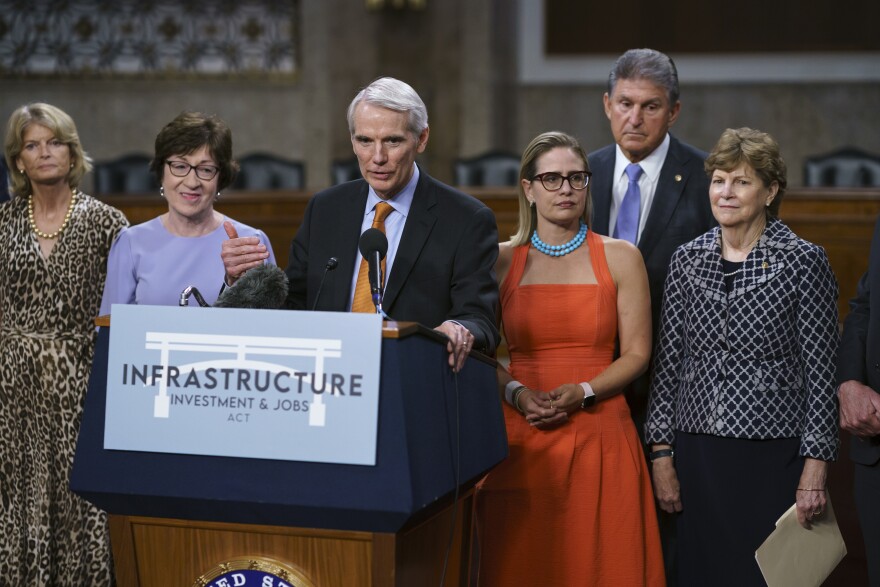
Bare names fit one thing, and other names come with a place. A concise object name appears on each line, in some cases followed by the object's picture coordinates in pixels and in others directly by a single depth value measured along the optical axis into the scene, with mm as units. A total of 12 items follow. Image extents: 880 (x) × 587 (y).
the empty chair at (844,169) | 13805
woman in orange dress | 5621
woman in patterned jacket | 5332
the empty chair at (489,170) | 14305
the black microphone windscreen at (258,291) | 4457
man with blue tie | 6418
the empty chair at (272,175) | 14781
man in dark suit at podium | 4883
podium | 3803
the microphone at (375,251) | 4297
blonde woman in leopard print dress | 6723
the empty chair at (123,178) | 14562
